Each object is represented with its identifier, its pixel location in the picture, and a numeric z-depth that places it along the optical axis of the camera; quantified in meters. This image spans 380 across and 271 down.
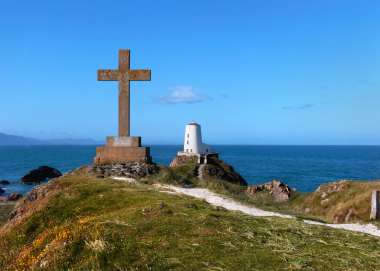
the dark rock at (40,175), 102.49
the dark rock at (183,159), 68.82
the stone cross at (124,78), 29.39
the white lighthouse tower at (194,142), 75.25
